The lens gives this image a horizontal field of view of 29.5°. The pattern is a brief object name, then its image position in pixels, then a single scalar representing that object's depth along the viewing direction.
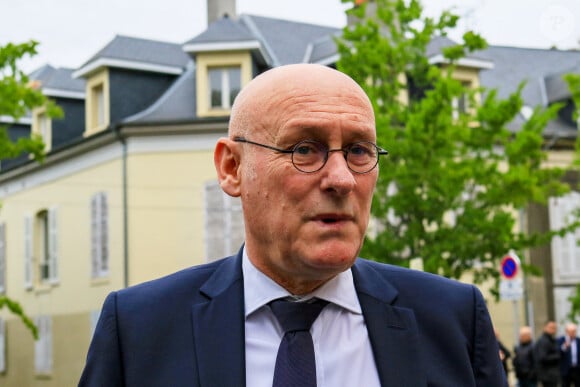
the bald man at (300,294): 2.44
